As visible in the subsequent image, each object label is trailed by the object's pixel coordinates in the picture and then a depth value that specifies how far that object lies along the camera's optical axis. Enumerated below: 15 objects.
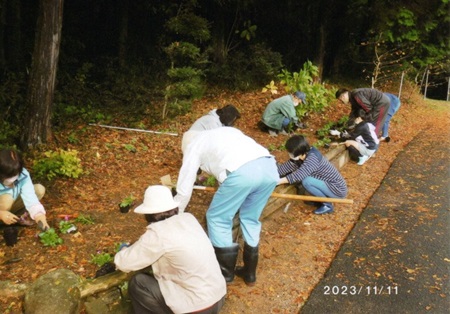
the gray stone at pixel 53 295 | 3.54
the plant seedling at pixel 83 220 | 5.17
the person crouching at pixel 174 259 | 2.97
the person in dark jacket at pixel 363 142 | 8.02
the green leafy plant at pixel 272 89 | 11.40
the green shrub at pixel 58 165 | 6.09
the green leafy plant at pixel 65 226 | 4.89
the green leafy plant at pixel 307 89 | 10.70
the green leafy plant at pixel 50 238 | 4.62
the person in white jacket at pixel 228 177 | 3.72
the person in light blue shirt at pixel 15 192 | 4.34
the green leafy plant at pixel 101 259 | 4.36
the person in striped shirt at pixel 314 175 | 5.68
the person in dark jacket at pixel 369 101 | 8.41
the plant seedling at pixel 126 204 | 5.51
